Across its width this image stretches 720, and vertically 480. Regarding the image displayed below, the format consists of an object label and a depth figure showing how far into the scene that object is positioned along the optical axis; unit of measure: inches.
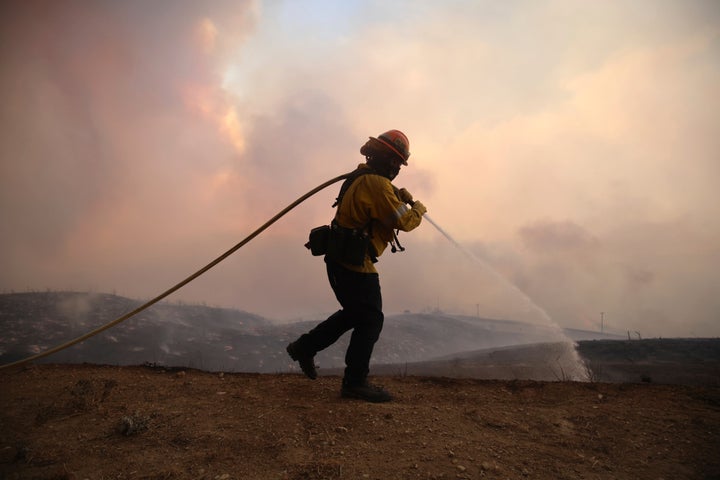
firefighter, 153.2
